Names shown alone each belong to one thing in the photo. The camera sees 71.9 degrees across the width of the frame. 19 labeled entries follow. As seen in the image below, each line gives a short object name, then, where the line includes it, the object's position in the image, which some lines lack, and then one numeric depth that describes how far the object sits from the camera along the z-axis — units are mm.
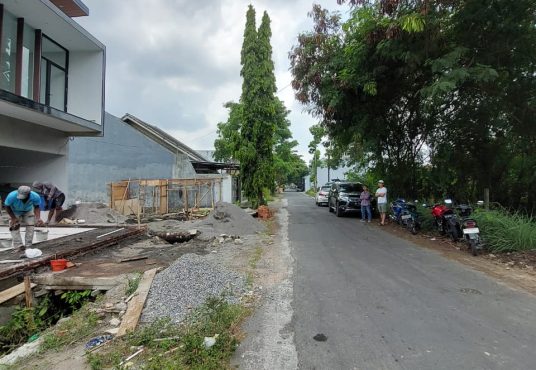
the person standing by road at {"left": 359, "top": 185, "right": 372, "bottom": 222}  16033
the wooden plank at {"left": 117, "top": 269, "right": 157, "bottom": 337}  4417
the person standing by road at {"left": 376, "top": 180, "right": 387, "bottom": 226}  14659
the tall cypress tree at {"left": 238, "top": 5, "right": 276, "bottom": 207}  19625
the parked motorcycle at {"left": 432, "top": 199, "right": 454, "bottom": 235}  10782
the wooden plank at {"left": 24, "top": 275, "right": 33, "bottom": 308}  6375
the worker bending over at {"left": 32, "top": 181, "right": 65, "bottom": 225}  11923
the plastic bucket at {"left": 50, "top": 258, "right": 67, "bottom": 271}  7230
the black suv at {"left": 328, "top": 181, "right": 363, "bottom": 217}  18016
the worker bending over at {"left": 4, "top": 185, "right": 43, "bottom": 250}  8102
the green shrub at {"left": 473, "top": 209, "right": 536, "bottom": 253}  8582
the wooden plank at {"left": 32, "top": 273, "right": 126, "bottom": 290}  6422
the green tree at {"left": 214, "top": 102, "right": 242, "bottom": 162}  20672
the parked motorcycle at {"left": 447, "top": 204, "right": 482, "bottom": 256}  8750
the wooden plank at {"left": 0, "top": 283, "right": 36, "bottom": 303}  6012
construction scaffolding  19203
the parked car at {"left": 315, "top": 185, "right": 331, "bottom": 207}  26656
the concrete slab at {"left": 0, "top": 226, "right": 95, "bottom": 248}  9062
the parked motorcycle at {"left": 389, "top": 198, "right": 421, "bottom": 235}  12482
